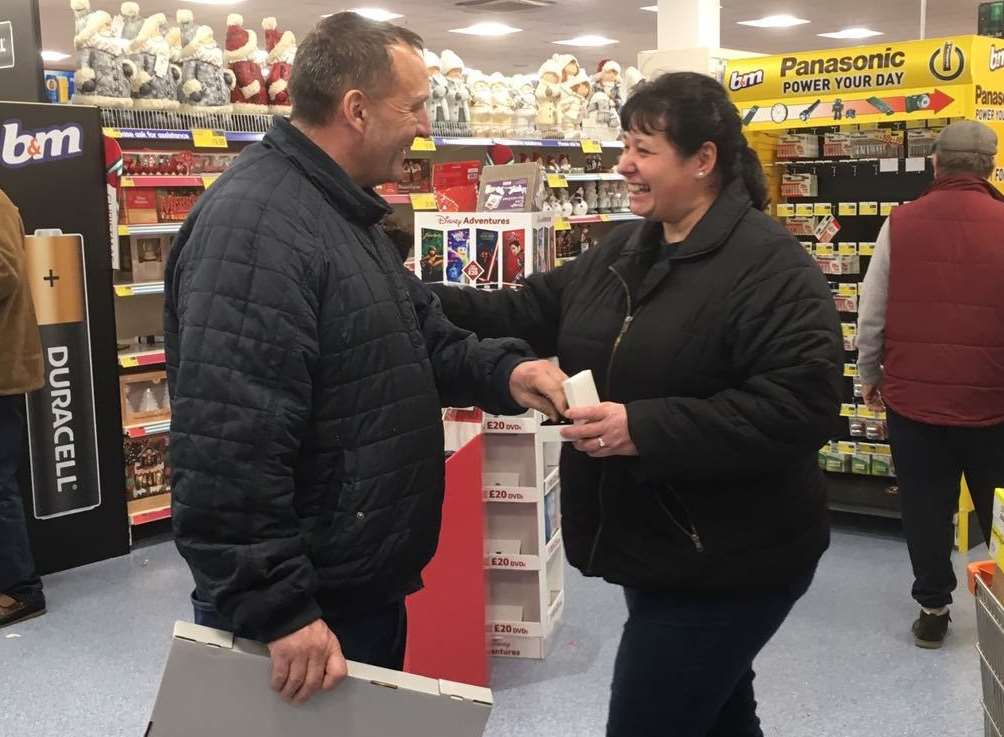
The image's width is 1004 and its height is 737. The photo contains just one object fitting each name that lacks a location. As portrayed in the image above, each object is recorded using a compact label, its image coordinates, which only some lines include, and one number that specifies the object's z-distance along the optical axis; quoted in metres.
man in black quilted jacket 1.67
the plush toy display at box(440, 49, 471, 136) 6.57
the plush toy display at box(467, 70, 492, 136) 6.80
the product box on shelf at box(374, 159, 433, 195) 6.52
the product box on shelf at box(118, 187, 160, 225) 5.35
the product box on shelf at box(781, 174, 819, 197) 5.71
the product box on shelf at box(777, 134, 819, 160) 5.72
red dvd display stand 3.44
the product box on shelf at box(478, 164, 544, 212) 3.82
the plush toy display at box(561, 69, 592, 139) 7.32
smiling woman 2.03
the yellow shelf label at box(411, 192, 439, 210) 6.12
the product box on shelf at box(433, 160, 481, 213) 4.04
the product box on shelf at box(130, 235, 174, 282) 5.58
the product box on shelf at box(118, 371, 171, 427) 5.48
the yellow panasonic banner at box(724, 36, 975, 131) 5.08
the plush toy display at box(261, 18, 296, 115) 5.93
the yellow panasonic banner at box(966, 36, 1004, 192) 5.05
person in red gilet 4.03
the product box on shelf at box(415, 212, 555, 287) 3.70
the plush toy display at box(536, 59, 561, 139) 7.28
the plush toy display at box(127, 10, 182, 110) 5.37
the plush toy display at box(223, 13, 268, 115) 5.85
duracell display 4.75
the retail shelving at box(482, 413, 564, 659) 3.91
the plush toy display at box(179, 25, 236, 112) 5.56
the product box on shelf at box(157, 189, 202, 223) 5.49
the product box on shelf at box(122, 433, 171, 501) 5.53
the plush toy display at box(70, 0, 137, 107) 5.20
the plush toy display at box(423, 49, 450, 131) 6.45
